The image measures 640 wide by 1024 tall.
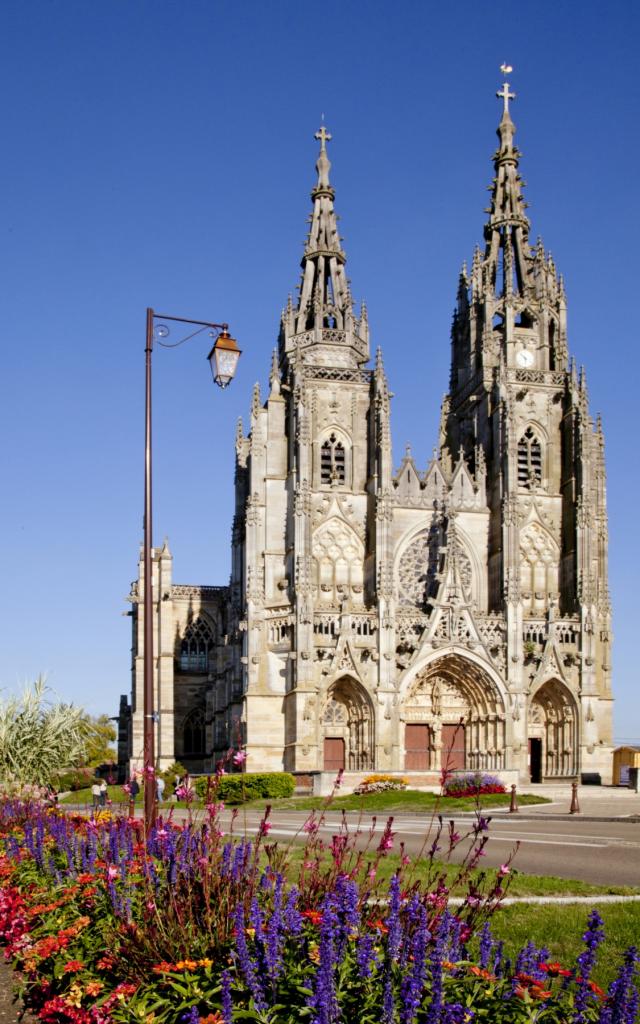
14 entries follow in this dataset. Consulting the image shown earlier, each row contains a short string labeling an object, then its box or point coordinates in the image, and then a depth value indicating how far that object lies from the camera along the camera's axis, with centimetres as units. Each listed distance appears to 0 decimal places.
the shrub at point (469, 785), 3525
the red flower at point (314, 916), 709
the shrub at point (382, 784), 3741
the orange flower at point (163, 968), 692
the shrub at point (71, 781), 2650
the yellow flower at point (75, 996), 739
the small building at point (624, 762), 4388
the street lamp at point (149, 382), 1370
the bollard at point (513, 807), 2852
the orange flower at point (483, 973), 605
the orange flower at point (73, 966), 777
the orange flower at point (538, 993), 570
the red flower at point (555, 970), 594
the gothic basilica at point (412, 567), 4603
